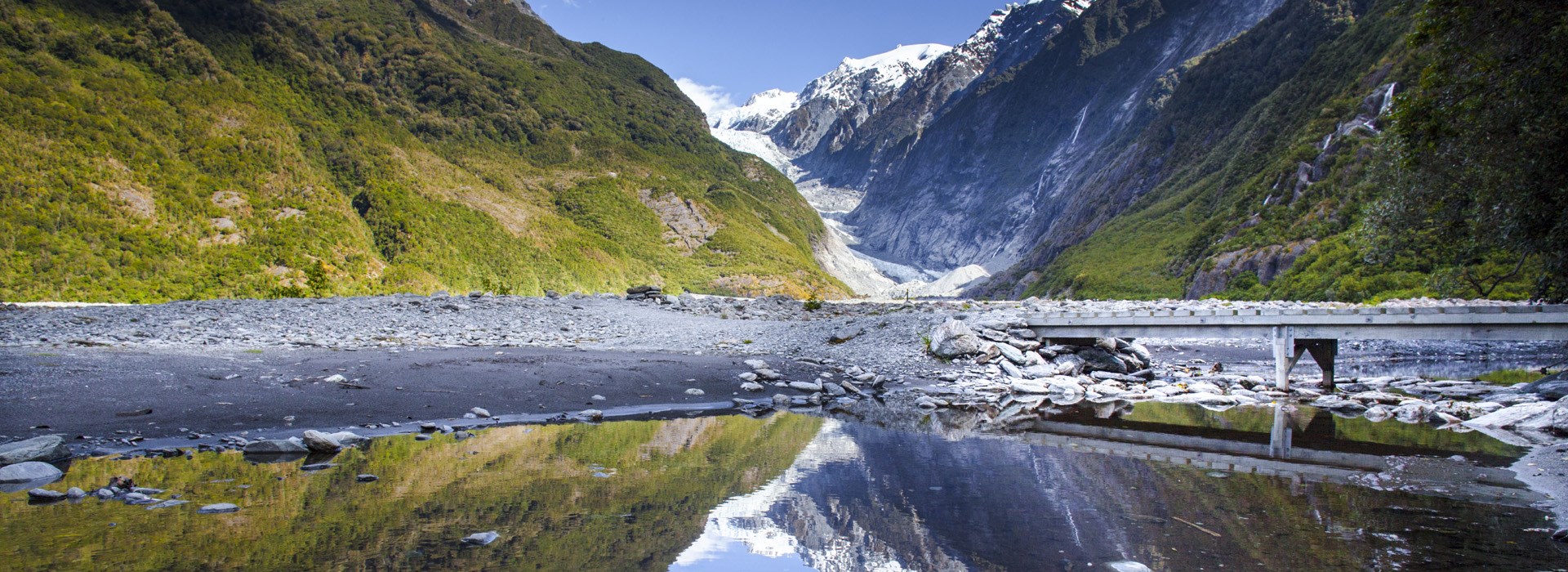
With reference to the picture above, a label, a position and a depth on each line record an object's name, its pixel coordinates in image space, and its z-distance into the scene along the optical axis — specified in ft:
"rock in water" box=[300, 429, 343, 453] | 37.32
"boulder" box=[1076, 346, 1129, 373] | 92.48
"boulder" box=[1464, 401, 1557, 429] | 51.85
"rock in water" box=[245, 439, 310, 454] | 36.91
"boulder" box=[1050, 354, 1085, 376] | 87.30
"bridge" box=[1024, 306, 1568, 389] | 67.46
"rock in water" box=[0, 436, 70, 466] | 31.86
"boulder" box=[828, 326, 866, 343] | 102.53
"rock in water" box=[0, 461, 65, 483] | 29.68
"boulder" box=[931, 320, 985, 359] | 86.33
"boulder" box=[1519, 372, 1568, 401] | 63.98
